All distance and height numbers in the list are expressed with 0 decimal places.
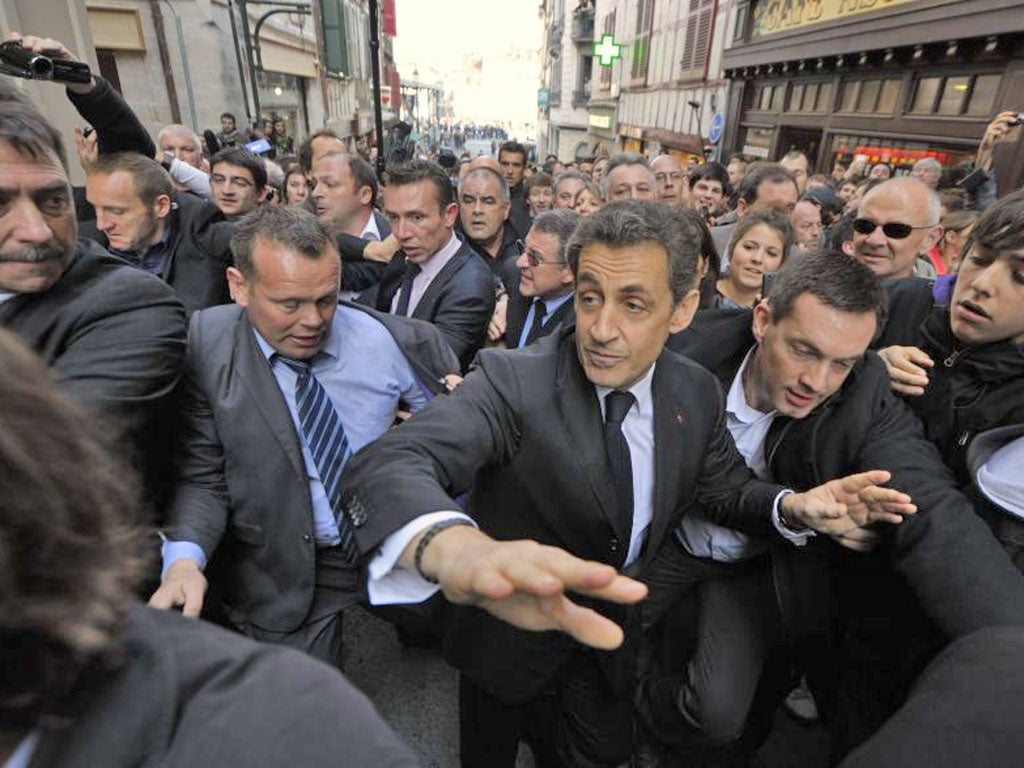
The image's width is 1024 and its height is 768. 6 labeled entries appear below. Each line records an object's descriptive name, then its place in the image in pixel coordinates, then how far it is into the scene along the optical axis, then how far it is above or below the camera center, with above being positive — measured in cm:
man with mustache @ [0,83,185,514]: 144 -43
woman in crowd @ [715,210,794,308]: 317 -61
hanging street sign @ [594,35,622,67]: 2219 +290
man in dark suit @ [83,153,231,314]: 279 -50
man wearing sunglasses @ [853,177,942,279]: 279 -41
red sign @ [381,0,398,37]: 3296 +613
